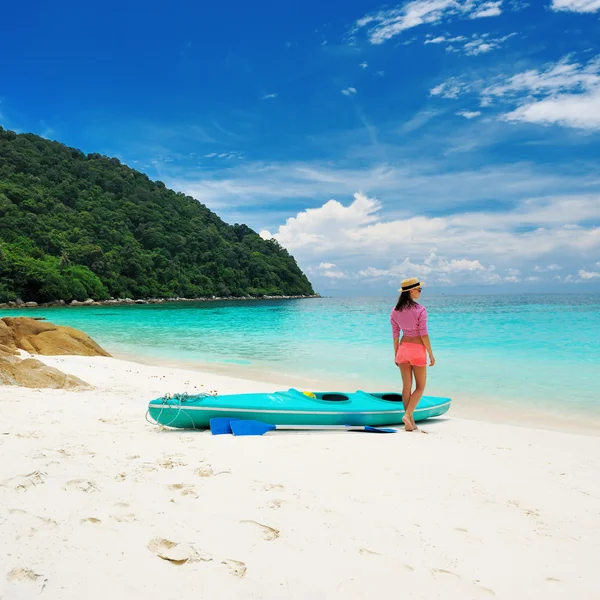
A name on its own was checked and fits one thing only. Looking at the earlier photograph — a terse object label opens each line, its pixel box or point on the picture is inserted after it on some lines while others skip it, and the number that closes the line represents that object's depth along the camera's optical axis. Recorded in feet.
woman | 15.61
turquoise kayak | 14.96
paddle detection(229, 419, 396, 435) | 14.28
